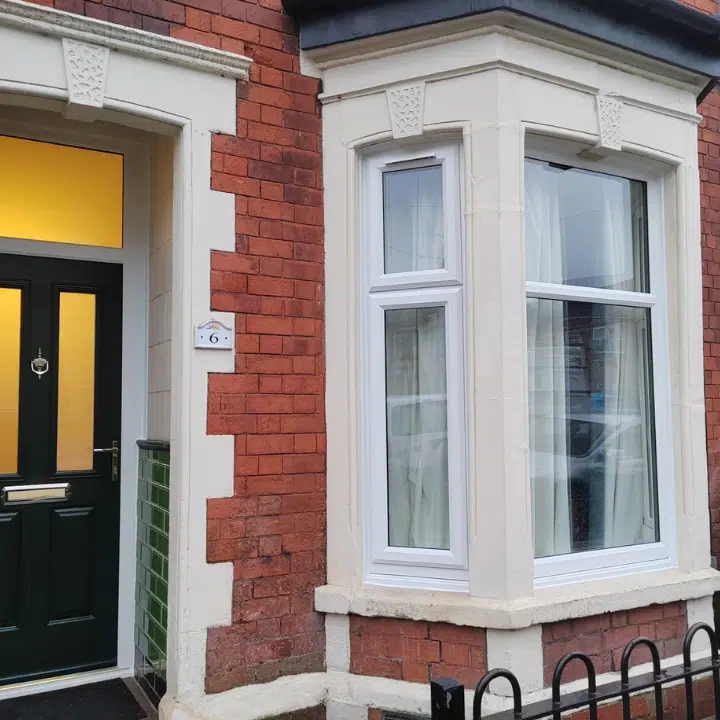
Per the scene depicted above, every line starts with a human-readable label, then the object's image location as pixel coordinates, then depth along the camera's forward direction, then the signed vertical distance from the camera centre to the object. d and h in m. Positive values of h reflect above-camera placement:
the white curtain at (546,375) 3.66 +0.17
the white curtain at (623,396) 3.92 +0.07
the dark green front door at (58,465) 3.89 -0.28
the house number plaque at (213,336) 3.38 +0.35
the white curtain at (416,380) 3.61 +0.15
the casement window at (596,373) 3.71 +0.19
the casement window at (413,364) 3.54 +0.23
